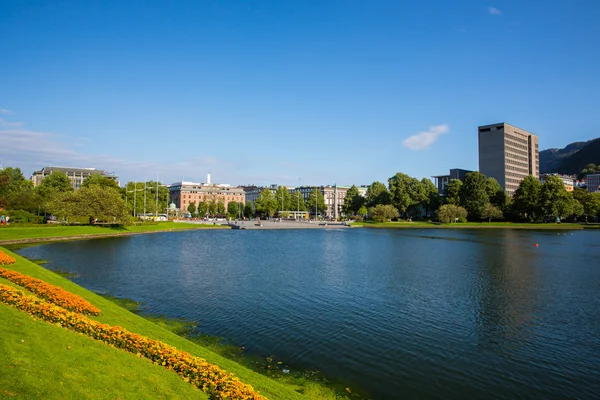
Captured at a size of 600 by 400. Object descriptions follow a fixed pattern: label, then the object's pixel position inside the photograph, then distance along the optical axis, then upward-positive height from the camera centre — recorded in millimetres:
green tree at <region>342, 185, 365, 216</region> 182000 +2582
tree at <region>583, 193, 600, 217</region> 136400 +1200
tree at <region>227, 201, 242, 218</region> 197388 -856
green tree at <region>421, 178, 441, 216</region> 160375 +4362
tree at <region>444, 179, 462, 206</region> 147000 +6061
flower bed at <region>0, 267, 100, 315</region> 16031 -3809
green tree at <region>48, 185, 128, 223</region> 81688 +516
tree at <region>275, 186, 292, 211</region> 196500 +4834
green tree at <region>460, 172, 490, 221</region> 138500 +4634
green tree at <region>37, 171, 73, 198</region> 117262 +7870
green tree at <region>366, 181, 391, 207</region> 165375 +5669
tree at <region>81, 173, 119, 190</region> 121312 +8449
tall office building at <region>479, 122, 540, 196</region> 175500 +25197
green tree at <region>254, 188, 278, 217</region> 183250 +1625
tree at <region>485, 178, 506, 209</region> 142125 +4977
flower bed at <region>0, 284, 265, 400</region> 9953 -4331
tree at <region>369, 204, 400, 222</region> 146375 -2162
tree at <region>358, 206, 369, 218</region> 169500 -1179
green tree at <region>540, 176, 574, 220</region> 126000 +2794
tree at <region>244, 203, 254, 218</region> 198375 -861
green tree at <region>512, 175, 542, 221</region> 130600 +3333
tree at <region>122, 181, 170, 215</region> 135500 +4063
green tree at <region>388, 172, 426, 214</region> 157125 +6424
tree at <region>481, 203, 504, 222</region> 134500 -1627
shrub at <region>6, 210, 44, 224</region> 77625 -2044
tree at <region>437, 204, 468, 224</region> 134625 -1988
